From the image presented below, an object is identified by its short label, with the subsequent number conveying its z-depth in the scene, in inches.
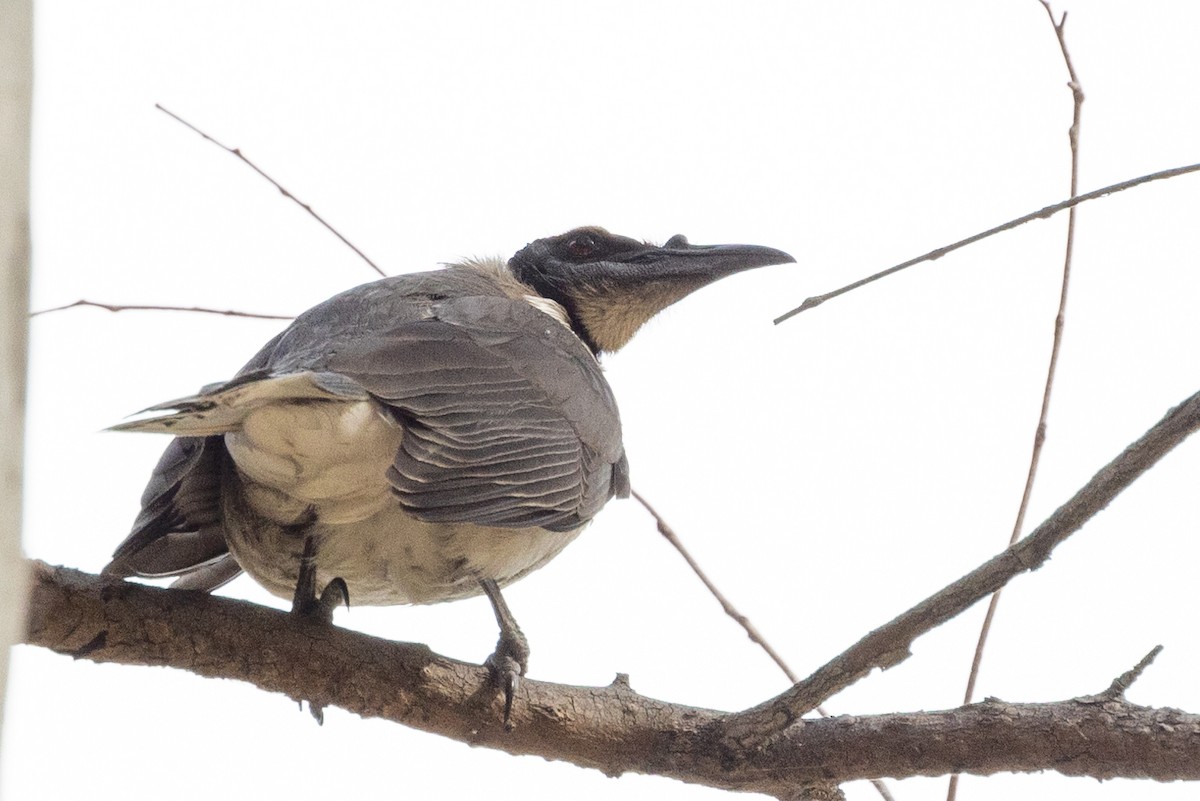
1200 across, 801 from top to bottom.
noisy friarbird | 255.0
